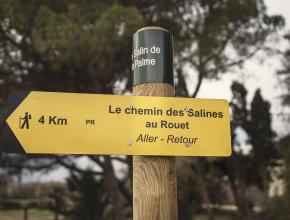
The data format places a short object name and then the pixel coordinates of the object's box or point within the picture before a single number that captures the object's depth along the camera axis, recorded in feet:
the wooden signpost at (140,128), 4.34
